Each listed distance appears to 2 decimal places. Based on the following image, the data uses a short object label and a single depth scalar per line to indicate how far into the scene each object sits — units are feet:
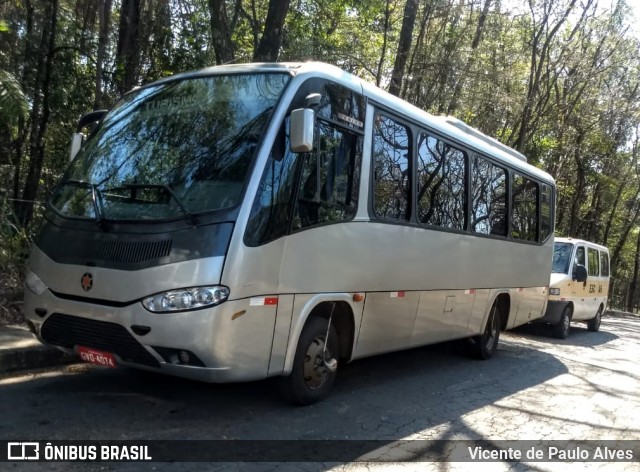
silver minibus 14.56
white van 41.68
